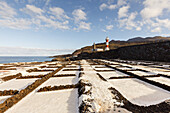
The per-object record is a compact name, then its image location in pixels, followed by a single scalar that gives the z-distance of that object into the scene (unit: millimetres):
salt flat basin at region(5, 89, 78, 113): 2580
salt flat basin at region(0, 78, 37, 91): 4566
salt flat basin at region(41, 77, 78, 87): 5071
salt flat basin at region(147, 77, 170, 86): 5078
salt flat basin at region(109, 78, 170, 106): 3124
